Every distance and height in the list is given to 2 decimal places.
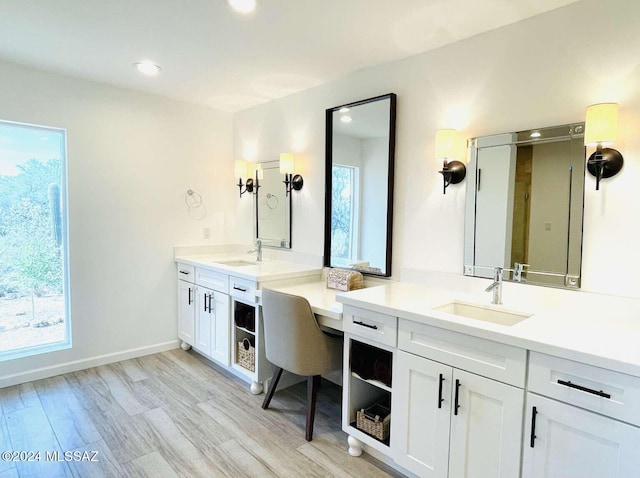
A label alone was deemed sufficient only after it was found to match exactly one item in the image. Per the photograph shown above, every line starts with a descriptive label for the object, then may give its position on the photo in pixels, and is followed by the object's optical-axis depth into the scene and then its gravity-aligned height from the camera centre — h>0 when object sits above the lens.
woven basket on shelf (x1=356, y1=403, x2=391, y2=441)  1.96 -1.10
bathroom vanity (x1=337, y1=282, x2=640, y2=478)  1.24 -0.64
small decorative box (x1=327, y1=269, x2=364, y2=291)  2.60 -0.44
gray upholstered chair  2.19 -0.76
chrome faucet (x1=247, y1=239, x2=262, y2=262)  3.48 -0.32
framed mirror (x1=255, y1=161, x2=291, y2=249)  3.41 +0.08
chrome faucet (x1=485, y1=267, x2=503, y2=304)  1.92 -0.34
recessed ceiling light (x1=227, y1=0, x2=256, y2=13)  1.84 +1.07
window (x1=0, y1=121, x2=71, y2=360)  2.89 -0.24
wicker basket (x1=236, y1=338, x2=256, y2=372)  2.80 -1.07
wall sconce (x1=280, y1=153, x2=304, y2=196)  3.21 +0.39
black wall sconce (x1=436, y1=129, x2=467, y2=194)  2.15 +0.36
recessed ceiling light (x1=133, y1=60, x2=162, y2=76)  2.68 +1.09
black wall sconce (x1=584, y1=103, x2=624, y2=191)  1.62 +0.37
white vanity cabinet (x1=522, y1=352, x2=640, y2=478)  1.19 -0.69
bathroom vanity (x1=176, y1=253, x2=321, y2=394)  2.73 -0.76
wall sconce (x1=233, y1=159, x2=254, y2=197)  3.73 +0.45
